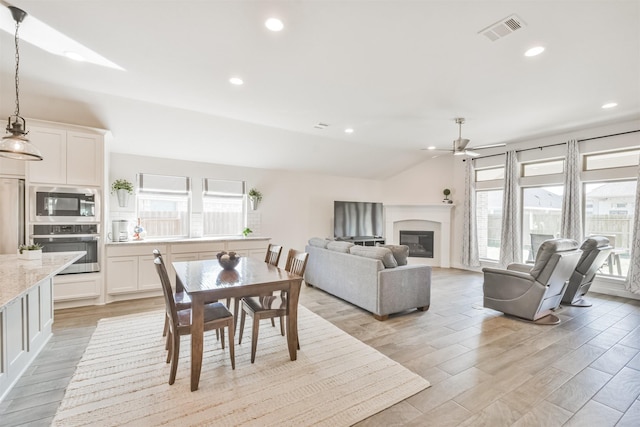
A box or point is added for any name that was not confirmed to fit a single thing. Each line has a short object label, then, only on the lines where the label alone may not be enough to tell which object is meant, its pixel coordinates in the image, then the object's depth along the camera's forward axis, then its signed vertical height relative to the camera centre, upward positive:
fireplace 7.72 -0.82
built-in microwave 3.76 +0.08
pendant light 2.25 +0.55
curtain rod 4.85 +1.36
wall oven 3.79 -0.41
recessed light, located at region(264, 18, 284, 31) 2.26 +1.53
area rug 1.91 -1.38
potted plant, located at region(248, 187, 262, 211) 6.29 +0.30
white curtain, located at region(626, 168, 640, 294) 4.57 -0.70
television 7.37 -0.22
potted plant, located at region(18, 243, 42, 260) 2.68 -0.40
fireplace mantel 7.39 -0.13
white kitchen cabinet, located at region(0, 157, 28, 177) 3.66 +0.56
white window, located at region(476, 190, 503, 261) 6.70 -0.22
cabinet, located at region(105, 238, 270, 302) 4.27 -0.83
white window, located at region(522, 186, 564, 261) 5.75 -0.06
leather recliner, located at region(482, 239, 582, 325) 3.50 -0.94
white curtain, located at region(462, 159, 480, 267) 6.79 -0.25
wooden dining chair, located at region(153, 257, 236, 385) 2.27 -0.94
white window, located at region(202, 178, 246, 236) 5.93 +0.09
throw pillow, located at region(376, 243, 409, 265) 3.95 -0.58
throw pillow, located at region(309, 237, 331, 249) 4.96 -0.56
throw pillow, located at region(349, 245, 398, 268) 3.78 -0.58
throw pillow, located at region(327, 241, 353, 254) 4.42 -0.56
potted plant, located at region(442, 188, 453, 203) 7.29 +0.46
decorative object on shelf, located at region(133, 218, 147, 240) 4.87 -0.38
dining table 2.20 -0.63
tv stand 7.47 -0.75
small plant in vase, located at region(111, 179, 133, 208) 4.82 +0.35
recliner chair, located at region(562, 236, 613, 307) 4.03 -0.81
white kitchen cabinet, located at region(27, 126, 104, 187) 3.77 +0.74
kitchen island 1.92 -0.86
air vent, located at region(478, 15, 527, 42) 2.24 +1.53
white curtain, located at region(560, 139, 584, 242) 5.20 +0.26
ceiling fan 4.63 +1.10
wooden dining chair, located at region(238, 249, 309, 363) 2.62 -0.96
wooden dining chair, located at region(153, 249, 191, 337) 2.74 -0.90
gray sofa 3.68 -0.96
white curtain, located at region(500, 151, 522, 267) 6.08 -0.05
